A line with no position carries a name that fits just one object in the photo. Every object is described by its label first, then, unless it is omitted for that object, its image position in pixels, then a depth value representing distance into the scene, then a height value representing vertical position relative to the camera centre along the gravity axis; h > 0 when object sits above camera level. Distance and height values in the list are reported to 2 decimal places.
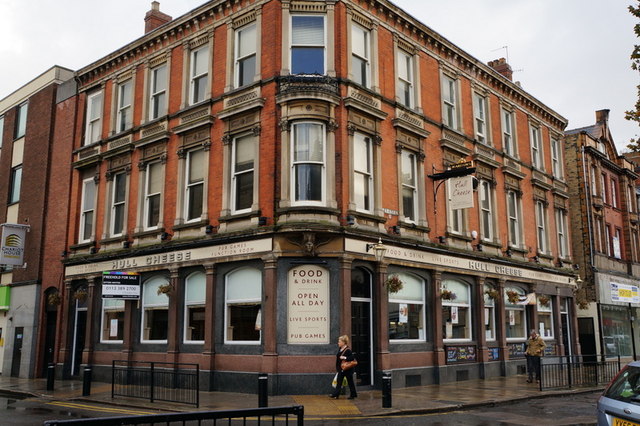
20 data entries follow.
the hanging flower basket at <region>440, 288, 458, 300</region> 21.58 +1.29
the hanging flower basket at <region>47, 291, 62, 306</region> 25.38 +1.33
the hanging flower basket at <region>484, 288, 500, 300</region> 24.42 +1.47
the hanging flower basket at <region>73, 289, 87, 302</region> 24.39 +1.44
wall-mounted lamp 18.42 +2.49
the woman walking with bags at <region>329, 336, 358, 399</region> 16.27 -1.08
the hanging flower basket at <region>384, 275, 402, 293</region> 19.07 +1.46
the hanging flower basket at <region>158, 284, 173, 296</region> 20.92 +1.45
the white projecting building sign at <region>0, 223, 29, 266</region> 27.42 +4.01
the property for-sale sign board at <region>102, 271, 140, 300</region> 19.48 +1.48
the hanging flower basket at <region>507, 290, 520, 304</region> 25.42 +1.41
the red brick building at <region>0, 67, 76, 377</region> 26.44 +5.41
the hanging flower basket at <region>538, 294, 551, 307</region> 27.17 +1.35
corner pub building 18.27 +4.52
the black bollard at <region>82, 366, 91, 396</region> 18.05 -1.57
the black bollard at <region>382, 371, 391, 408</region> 14.59 -1.49
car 7.65 -0.95
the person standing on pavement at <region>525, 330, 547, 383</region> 20.94 -0.79
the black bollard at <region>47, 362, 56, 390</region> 20.06 -1.56
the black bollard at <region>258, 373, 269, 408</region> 13.23 -1.34
